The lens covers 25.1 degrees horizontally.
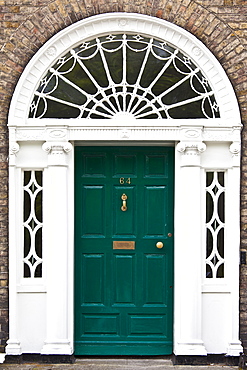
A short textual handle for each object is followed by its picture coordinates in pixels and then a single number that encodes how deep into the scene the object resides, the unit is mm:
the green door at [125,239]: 6965
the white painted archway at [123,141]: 6684
